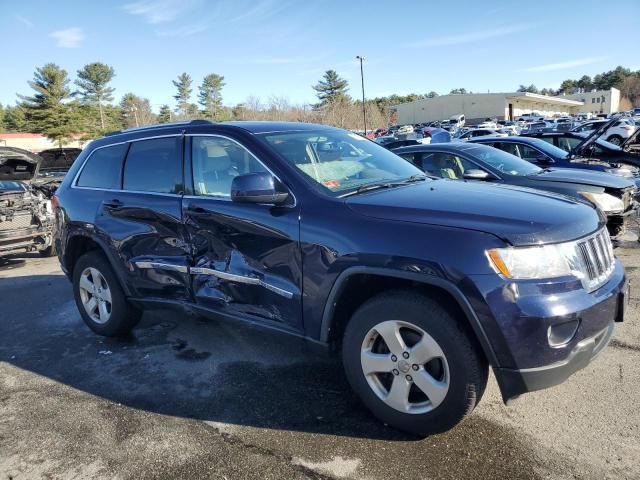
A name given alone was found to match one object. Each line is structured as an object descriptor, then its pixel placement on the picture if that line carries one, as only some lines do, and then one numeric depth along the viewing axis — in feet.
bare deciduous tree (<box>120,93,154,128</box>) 253.85
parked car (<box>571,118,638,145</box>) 59.88
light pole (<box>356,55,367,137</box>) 154.20
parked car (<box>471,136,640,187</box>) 28.76
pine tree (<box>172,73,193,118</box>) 274.77
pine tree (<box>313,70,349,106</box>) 274.83
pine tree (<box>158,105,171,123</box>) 274.81
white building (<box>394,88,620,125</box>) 241.35
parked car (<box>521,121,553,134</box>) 142.61
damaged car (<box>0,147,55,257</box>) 25.43
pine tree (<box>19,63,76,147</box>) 164.35
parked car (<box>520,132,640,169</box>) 31.09
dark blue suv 8.05
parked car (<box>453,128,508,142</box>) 110.52
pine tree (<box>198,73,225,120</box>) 263.29
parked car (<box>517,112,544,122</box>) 192.50
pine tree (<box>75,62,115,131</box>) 215.51
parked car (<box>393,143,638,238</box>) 21.08
